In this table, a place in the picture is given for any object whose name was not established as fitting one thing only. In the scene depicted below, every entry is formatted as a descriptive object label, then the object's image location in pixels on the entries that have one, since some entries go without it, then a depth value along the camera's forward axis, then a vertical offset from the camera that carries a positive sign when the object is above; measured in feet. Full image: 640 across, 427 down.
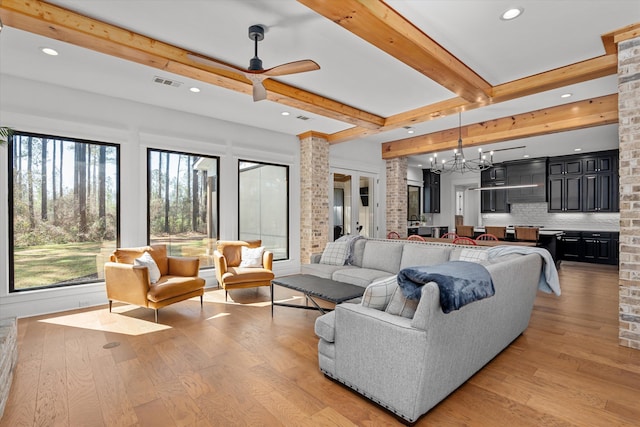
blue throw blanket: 6.03 -1.42
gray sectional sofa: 6.18 -2.87
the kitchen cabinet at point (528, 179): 27.86 +2.95
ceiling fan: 9.46 +4.50
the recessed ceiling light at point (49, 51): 10.87 +5.71
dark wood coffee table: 10.66 -2.73
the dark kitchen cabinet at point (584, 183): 24.82 +2.38
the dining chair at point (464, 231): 23.50 -1.40
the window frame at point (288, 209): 22.35 +0.32
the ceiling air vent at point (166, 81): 13.25 +5.67
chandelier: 17.51 +3.27
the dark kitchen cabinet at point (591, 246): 24.43 -2.78
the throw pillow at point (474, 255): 11.47 -1.58
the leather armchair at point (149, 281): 12.50 -2.80
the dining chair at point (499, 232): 21.89 -1.36
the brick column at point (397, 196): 27.30 +1.45
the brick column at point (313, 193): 21.91 +1.41
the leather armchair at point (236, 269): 15.28 -2.81
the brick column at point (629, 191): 9.73 +0.63
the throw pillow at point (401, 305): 6.76 -2.01
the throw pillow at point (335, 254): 16.31 -2.11
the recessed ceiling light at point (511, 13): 8.94 +5.71
